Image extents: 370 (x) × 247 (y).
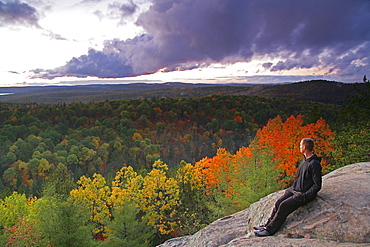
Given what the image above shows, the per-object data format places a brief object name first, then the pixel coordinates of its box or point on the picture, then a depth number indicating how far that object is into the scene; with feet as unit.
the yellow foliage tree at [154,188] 95.14
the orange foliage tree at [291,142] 83.41
